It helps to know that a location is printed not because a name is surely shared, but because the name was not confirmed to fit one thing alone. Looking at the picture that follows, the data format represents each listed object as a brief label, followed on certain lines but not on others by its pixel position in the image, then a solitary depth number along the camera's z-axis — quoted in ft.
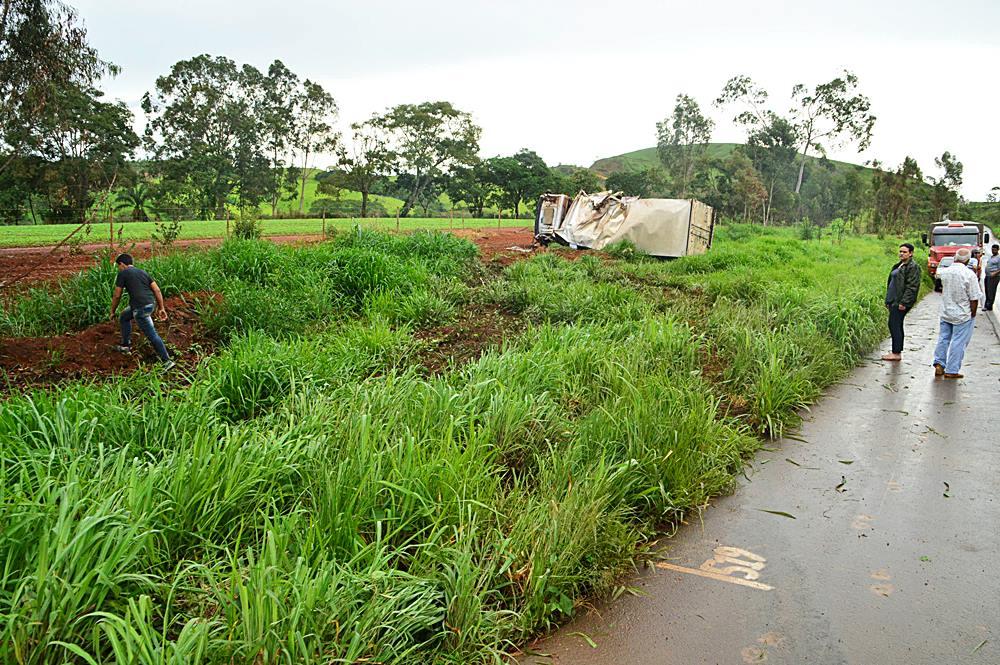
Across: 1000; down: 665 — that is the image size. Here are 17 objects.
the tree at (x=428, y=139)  181.47
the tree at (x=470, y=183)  190.19
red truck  66.03
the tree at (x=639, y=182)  193.98
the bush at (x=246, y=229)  51.99
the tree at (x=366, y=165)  171.73
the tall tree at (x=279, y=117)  170.40
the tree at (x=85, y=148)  122.72
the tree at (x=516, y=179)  188.24
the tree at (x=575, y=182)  183.11
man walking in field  24.53
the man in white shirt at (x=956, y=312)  26.55
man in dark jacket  30.55
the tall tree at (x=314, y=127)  175.94
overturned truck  63.46
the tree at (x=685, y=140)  201.46
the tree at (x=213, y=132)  150.00
